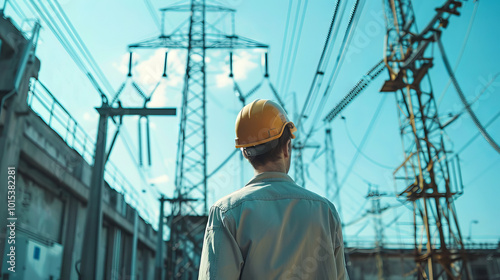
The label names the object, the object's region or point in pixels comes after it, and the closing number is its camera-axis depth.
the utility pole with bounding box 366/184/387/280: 34.69
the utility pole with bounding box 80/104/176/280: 7.38
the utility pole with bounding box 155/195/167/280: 17.91
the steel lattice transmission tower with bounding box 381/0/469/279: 14.48
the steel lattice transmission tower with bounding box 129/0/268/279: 18.80
